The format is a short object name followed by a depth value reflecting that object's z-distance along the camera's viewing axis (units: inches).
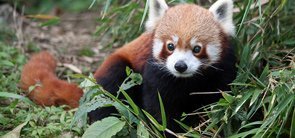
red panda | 154.2
